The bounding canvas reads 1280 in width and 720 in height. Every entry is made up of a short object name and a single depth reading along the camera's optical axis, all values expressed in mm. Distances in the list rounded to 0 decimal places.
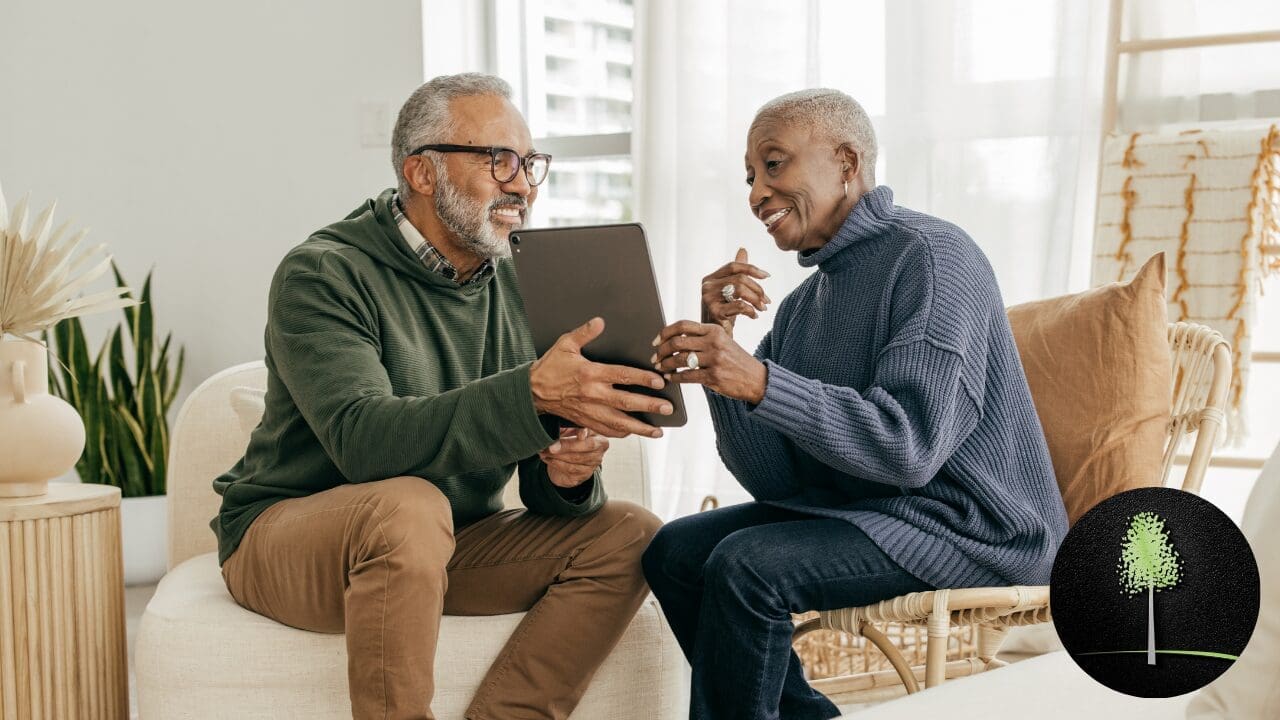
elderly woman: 1478
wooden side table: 1778
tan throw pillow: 1718
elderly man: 1448
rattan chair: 1528
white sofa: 1552
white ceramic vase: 1821
